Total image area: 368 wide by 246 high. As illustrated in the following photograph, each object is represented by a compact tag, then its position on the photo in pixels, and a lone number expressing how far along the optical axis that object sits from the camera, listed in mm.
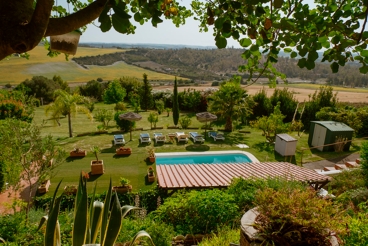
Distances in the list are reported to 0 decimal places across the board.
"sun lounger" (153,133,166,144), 16859
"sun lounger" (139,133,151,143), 16531
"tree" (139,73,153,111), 29266
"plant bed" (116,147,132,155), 14438
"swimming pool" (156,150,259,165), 14750
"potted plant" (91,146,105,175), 11742
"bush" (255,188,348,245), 2430
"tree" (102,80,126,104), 31844
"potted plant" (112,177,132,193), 9859
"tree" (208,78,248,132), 19050
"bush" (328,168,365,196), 8160
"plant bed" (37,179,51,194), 9875
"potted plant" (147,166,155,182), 11297
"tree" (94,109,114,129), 19656
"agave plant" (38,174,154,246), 2275
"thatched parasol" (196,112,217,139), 18625
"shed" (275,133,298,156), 14688
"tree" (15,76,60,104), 35969
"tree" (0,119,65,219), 6580
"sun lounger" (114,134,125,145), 16034
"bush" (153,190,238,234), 5473
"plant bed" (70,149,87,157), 13852
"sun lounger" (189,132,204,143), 17058
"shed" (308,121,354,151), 15312
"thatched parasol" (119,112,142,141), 16875
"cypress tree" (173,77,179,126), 21375
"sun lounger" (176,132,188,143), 17297
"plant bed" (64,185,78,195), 9098
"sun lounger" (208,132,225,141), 17859
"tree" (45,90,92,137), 16766
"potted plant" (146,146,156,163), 13636
